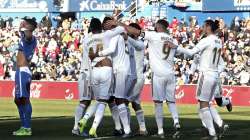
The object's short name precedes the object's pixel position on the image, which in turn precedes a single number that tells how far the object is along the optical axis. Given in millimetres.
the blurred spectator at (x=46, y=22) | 48188
